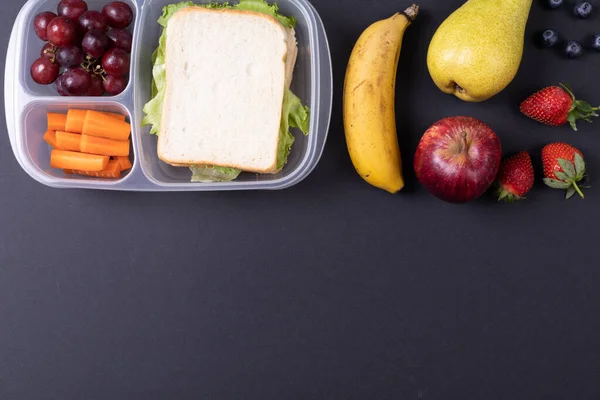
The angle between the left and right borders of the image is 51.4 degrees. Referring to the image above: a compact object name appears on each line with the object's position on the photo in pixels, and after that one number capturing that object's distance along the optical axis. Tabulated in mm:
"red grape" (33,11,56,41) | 1108
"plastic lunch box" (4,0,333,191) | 1120
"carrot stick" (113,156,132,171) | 1141
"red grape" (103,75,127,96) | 1113
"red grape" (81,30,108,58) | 1077
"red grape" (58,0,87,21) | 1110
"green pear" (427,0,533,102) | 1062
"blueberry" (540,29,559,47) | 1174
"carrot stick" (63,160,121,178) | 1128
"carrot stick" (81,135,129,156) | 1105
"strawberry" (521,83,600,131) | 1135
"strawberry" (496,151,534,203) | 1135
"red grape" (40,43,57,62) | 1109
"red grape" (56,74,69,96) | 1100
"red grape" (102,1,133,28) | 1116
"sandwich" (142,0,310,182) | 1114
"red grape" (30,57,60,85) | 1101
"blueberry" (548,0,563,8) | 1173
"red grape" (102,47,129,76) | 1087
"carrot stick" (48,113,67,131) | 1132
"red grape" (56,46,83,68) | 1086
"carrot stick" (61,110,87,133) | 1113
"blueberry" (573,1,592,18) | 1171
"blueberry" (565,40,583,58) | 1172
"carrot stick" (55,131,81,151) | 1119
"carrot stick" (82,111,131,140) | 1106
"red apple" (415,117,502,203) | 1060
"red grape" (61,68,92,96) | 1083
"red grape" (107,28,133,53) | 1118
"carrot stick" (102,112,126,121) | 1133
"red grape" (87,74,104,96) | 1115
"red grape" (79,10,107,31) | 1098
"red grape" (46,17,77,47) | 1078
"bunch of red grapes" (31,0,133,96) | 1085
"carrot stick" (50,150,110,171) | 1107
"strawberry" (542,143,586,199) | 1128
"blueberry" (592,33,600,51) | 1182
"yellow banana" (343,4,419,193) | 1128
